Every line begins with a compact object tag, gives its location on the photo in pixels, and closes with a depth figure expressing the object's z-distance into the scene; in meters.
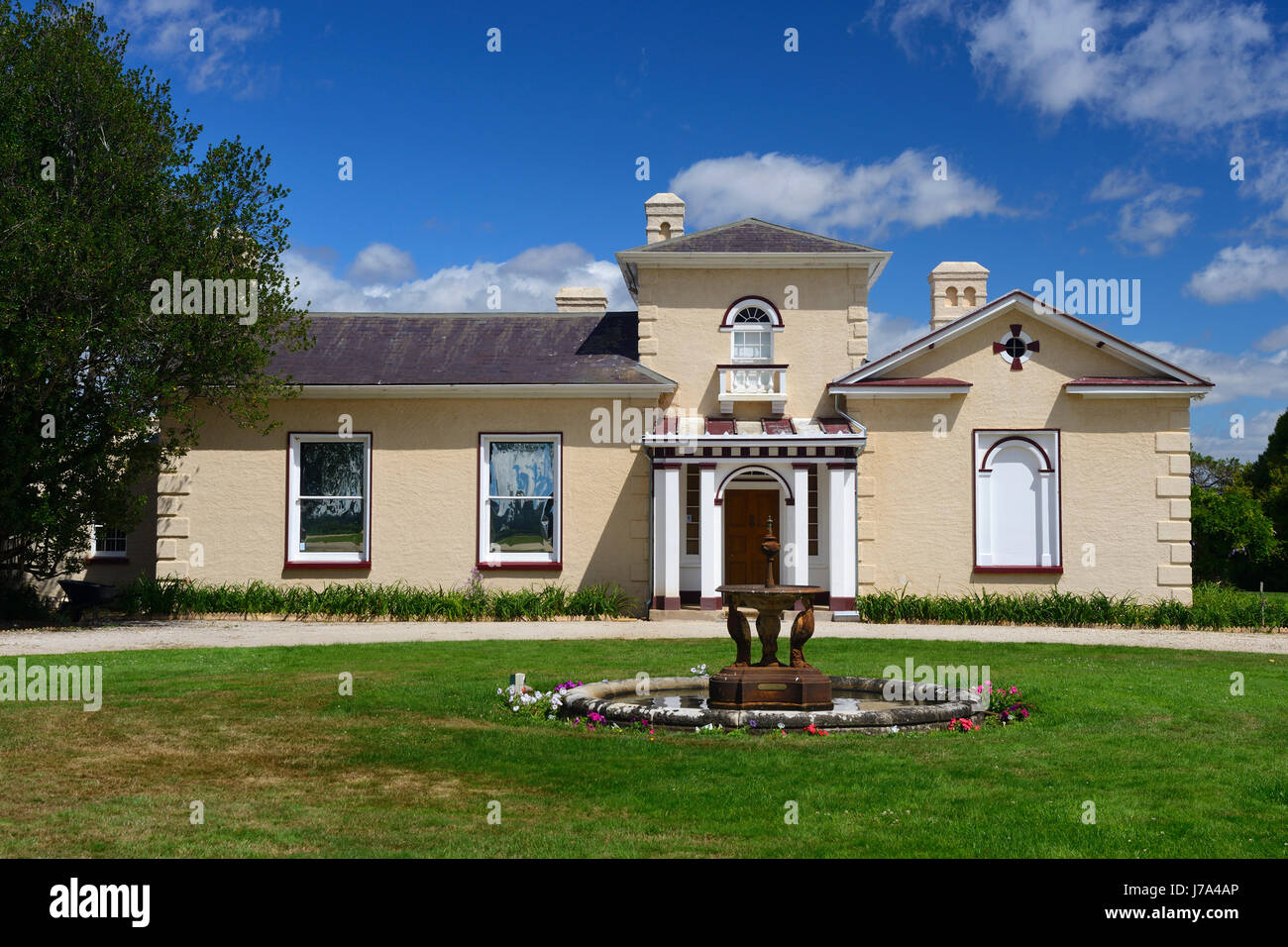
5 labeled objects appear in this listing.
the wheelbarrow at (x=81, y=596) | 19.17
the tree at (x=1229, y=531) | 28.36
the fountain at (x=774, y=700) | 9.22
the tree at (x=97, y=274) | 16.39
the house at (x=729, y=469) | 20.20
